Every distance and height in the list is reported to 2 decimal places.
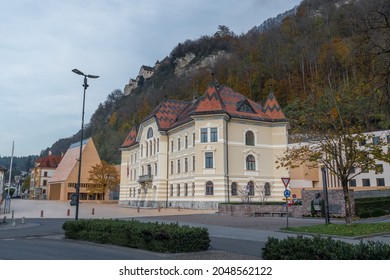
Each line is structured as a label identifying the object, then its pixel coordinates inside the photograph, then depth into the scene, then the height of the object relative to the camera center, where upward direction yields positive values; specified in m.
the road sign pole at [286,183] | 19.59 +0.72
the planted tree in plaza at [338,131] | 19.00 +3.78
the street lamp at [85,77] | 21.22 +7.34
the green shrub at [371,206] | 27.02 -0.77
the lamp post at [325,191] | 19.40 +0.22
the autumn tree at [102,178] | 71.38 +3.78
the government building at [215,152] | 42.94 +5.78
